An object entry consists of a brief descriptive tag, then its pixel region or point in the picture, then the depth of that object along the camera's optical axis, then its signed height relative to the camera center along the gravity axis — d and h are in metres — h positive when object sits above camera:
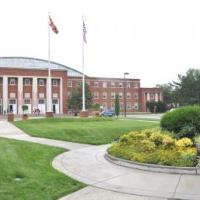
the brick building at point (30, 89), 58.23 +4.16
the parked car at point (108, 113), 50.33 -1.01
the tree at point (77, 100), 57.31 +1.65
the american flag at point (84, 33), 27.97 +7.62
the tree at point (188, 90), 59.88 +3.84
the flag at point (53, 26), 28.06 +8.44
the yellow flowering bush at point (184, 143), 8.63 -1.14
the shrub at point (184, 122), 10.38 -0.59
